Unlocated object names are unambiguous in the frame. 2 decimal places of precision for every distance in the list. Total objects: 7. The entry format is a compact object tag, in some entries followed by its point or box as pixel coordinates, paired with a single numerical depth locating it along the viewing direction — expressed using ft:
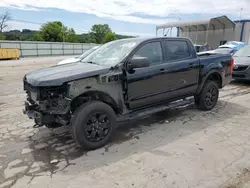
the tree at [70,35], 223.18
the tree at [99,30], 276.21
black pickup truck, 10.76
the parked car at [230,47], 51.26
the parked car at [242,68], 28.02
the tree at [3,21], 194.49
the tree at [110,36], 226.21
